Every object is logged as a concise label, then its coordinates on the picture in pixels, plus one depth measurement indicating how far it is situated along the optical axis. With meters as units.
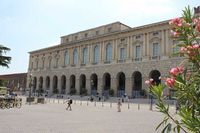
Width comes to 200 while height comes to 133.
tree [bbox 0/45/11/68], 21.81
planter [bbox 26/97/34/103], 26.11
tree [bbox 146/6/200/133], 2.73
